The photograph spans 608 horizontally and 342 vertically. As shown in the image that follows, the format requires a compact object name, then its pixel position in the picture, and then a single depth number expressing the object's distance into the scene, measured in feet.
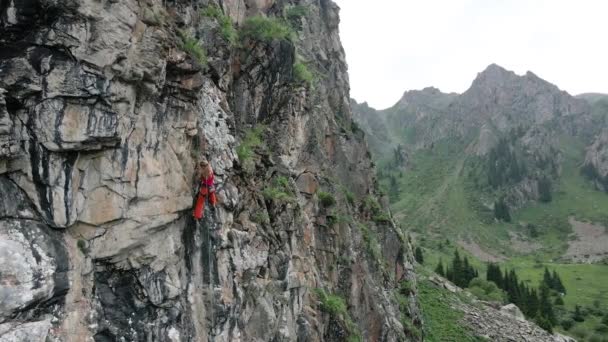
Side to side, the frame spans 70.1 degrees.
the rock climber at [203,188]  51.90
